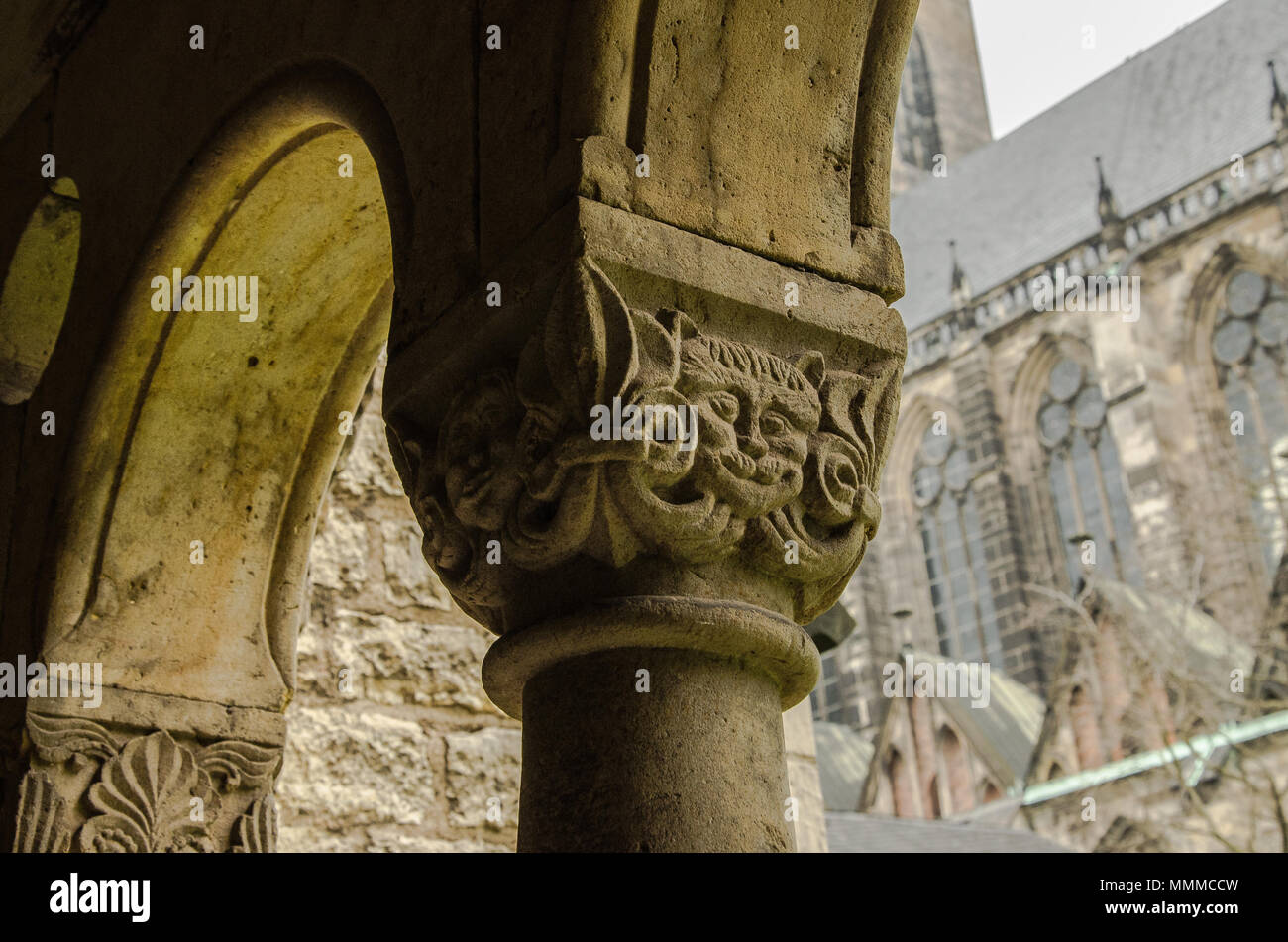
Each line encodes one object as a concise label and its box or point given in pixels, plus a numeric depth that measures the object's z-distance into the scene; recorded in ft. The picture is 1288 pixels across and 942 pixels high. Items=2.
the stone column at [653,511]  6.06
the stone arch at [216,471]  10.23
